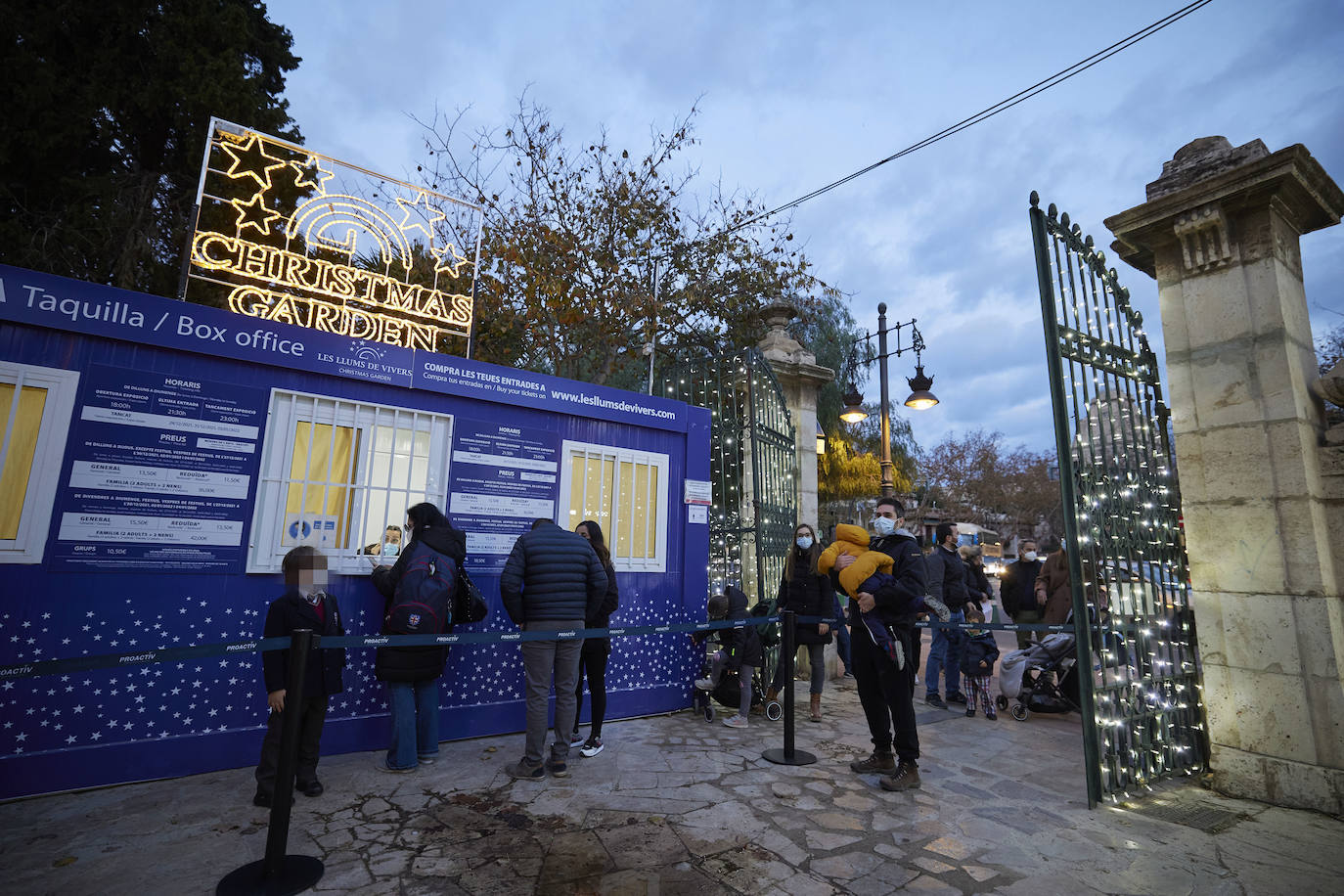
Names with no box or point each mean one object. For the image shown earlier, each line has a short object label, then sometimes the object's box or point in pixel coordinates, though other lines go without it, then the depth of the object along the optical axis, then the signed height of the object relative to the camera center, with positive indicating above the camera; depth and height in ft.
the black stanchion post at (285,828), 9.61 -4.19
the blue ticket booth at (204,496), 13.56 +1.42
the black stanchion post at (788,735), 15.88 -4.37
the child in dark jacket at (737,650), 20.45 -2.88
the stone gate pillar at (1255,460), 13.42 +2.51
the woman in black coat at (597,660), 16.76 -2.72
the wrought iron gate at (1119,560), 13.94 +0.22
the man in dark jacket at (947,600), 23.56 -1.26
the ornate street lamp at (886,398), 43.11 +11.54
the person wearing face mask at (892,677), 14.61 -2.64
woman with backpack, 15.07 -2.74
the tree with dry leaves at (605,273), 36.96 +17.35
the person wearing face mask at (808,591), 20.52 -0.90
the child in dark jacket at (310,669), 12.80 -2.33
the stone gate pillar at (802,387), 29.73 +8.26
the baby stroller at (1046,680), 21.77 -3.85
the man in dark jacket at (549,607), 15.29 -1.21
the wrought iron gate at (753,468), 24.62 +3.79
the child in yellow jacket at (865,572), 14.76 -0.21
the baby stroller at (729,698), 21.15 -4.60
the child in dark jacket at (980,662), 22.08 -3.32
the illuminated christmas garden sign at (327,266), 18.97 +8.84
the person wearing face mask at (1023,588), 25.77 -0.86
